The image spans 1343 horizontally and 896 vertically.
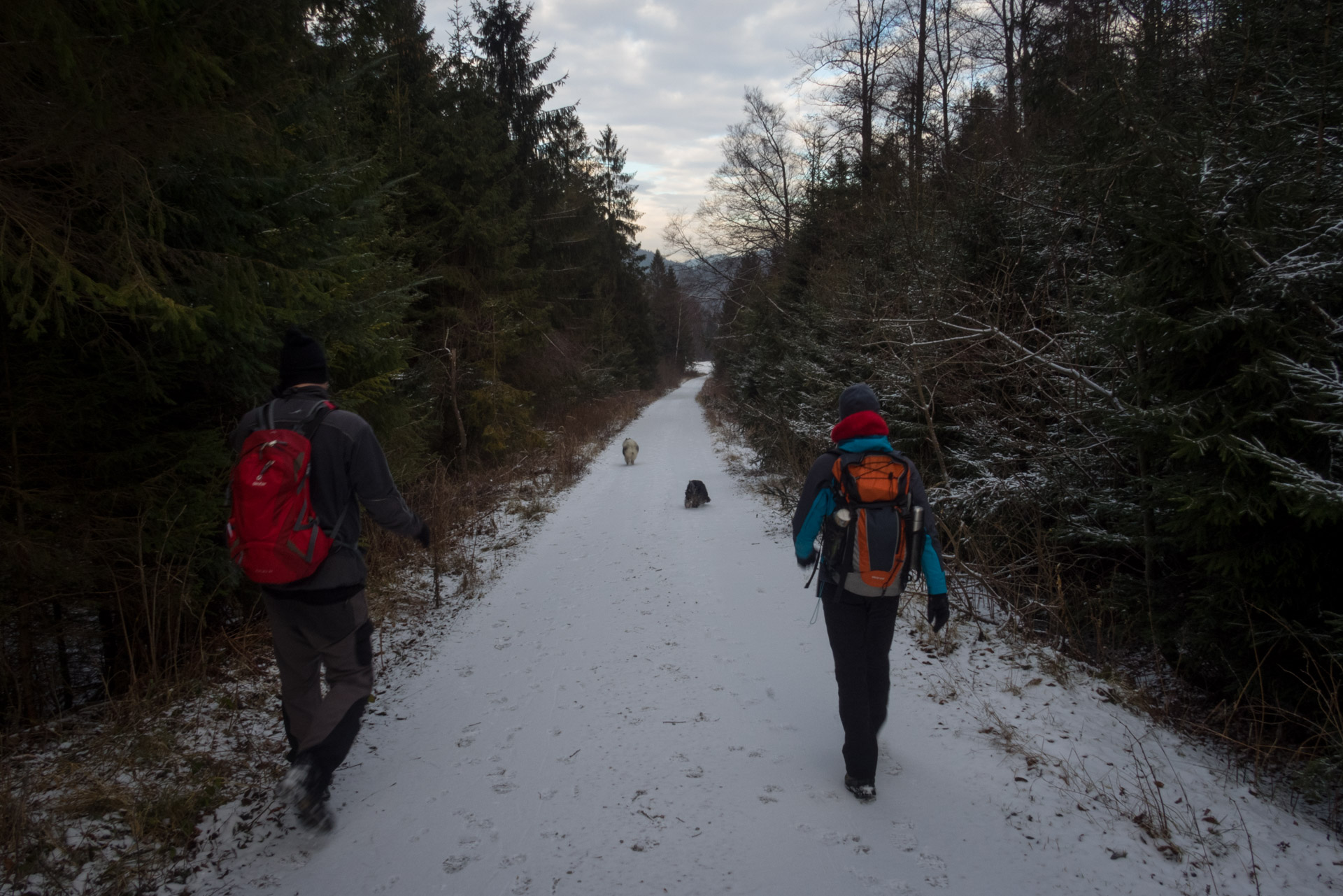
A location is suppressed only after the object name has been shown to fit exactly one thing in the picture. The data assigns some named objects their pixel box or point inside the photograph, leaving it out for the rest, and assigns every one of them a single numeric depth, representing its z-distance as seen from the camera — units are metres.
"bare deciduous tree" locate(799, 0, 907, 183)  16.14
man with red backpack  2.62
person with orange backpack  2.99
